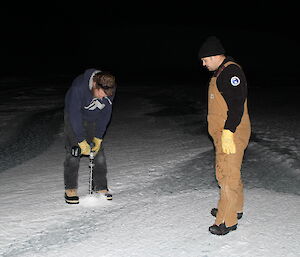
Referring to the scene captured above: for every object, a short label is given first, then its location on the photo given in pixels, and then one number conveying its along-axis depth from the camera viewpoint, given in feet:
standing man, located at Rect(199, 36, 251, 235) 12.10
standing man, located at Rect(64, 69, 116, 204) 14.23
